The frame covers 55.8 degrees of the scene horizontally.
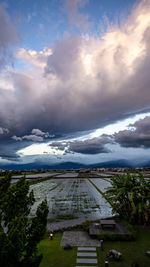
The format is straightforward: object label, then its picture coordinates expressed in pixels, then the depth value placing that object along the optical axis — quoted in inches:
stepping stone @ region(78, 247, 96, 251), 605.0
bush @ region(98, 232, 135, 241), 677.3
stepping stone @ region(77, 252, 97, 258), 566.6
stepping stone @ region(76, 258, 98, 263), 531.2
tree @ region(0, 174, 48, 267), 264.1
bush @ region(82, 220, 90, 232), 773.3
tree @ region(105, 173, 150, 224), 788.6
